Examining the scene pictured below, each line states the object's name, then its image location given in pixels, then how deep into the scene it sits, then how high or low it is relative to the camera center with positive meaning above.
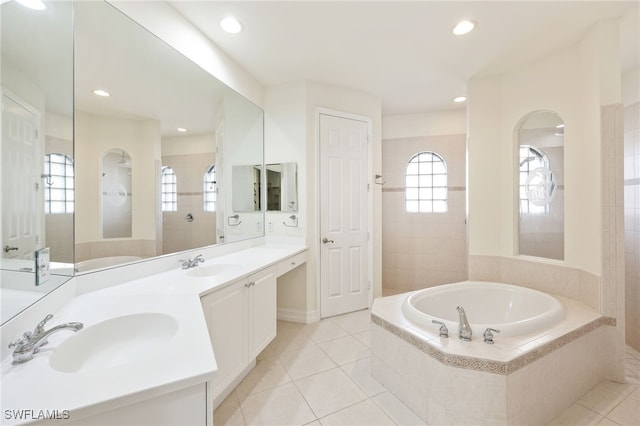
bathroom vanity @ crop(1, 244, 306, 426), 0.61 -0.41
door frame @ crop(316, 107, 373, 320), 2.89 +0.23
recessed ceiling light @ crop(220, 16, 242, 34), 1.95 +1.43
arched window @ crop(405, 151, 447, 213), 3.85 +0.44
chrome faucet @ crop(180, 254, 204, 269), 1.91 -0.36
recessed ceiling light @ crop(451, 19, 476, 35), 1.97 +1.41
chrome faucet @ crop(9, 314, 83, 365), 0.74 -0.38
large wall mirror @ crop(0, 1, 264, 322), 1.04 +0.45
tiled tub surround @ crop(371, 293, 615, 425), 1.36 -0.90
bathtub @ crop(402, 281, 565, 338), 2.14 -0.75
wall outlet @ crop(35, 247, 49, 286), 1.04 -0.20
